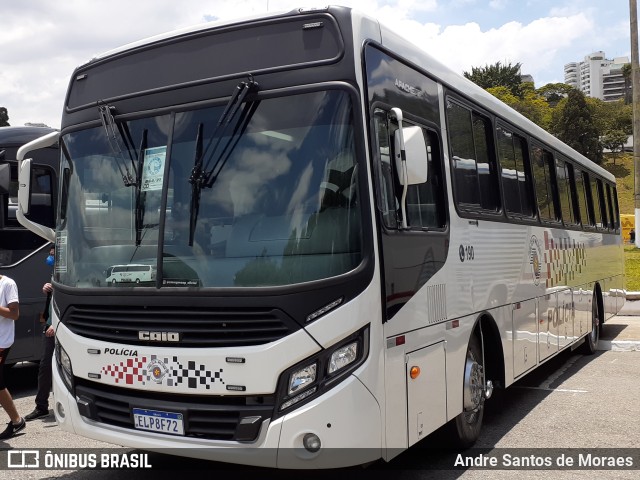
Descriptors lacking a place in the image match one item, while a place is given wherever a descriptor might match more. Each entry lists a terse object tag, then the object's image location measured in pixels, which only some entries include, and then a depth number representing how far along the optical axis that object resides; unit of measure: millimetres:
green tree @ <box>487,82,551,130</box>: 92688
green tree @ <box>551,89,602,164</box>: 88438
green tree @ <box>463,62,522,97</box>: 113812
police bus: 4039
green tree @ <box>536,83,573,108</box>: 123938
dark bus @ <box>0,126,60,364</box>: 8602
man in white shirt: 6430
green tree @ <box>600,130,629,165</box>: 100938
